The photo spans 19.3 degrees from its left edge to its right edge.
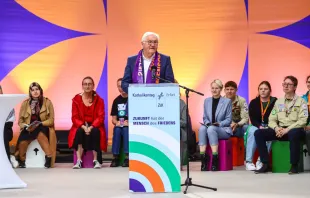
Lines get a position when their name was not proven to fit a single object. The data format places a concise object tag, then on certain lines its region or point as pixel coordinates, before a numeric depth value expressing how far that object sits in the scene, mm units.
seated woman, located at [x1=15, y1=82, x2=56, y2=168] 12070
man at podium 8695
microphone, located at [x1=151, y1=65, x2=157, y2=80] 8067
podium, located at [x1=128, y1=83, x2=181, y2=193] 7893
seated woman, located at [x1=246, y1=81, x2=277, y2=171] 11211
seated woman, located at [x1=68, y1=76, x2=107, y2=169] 11828
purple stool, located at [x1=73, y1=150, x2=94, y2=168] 11943
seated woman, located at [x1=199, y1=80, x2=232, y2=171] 11176
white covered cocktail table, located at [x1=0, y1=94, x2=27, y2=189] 8395
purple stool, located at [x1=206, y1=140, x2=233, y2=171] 11251
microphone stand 8008
